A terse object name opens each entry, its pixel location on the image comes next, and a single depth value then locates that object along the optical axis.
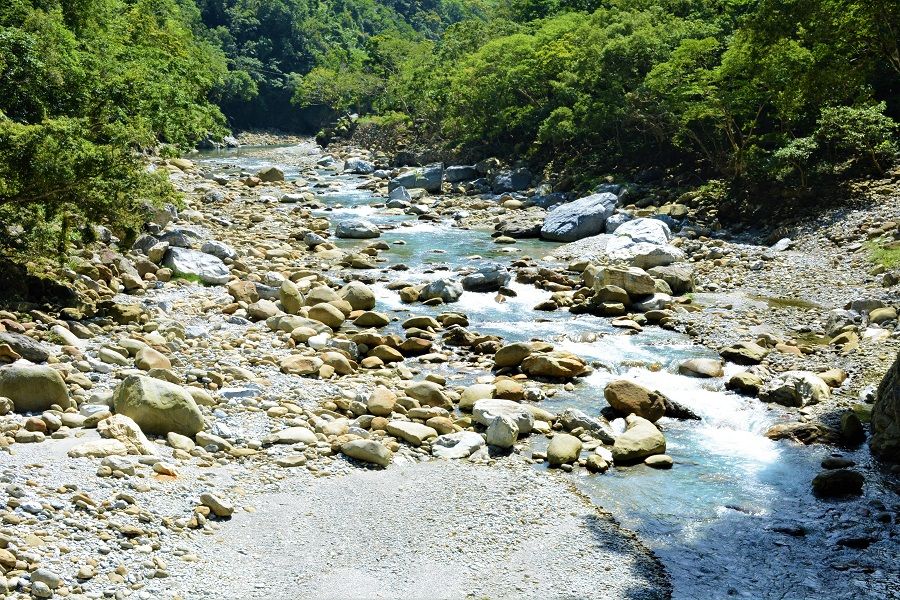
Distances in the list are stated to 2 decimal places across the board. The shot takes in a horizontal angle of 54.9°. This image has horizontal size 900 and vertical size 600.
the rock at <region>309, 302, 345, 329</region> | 16.64
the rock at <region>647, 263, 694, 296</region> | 20.00
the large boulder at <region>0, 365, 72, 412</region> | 9.96
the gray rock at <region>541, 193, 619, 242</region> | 26.95
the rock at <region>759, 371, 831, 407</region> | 12.80
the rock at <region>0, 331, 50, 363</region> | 11.43
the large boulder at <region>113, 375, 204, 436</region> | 10.03
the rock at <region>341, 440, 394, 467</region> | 10.31
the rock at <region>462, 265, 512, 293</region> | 20.56
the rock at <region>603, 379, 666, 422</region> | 12.49
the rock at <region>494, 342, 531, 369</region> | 14.71
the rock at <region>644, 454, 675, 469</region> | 10.84
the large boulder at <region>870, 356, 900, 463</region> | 10.66
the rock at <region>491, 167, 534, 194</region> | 36.66
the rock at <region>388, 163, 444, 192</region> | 37.81
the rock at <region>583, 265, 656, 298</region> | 18.84
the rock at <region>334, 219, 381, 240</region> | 27.36
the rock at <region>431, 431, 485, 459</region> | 10.88
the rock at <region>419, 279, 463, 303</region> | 19.50
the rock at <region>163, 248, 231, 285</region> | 19.08
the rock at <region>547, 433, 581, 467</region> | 10.78
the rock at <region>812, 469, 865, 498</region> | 10.02
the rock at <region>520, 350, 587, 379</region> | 14.31
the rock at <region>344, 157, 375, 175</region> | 47.25
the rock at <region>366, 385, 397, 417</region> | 11.95
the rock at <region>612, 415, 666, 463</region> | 10.95
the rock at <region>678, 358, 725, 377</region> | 14.25
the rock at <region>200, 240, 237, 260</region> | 21.11
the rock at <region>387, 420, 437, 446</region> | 11.11
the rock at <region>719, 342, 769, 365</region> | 14.83
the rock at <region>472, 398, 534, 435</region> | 11.77
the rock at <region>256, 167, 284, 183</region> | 39.56
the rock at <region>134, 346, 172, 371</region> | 12.22
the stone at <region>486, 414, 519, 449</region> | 11.23
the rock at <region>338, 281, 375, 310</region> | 18.11
